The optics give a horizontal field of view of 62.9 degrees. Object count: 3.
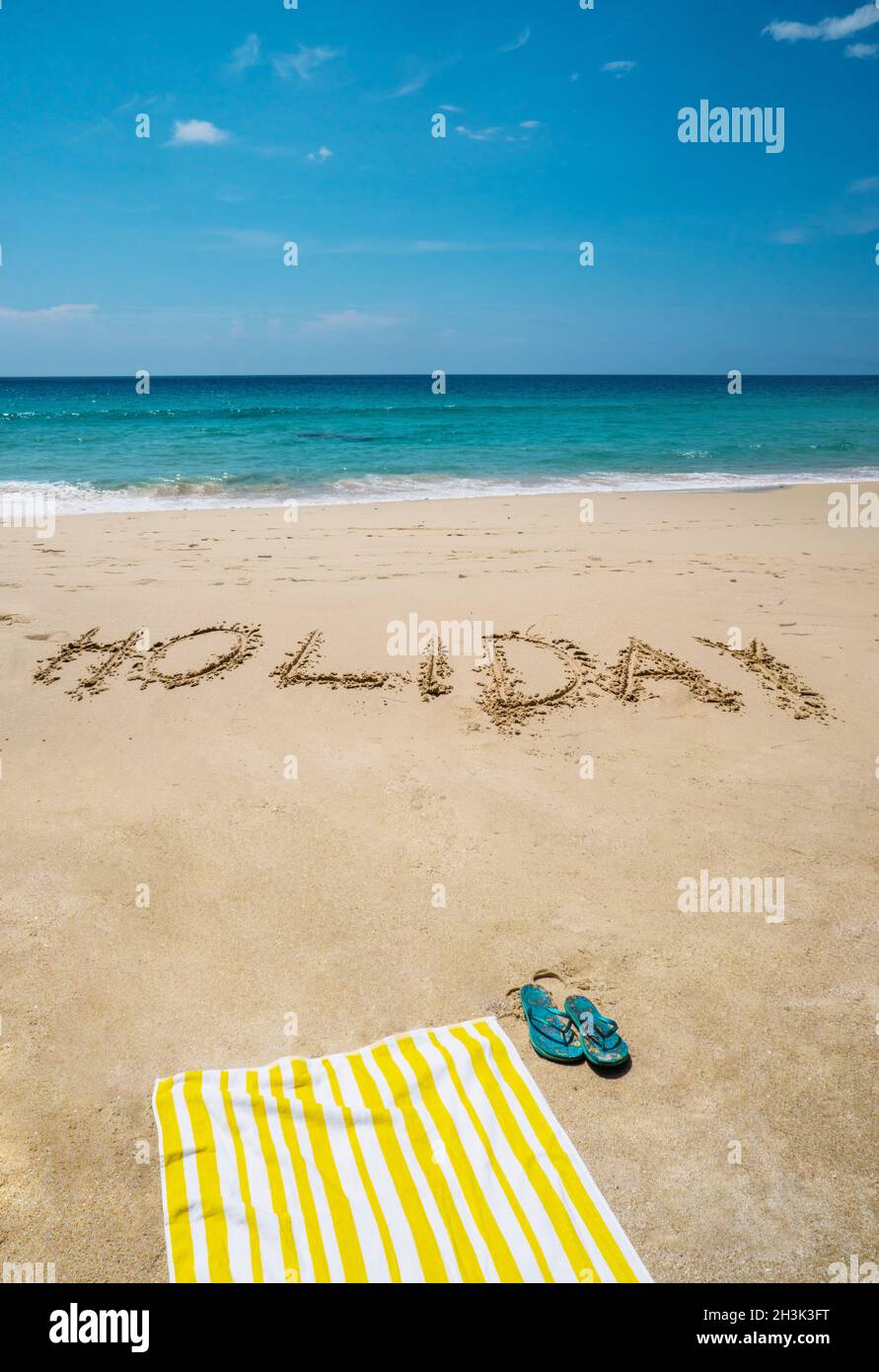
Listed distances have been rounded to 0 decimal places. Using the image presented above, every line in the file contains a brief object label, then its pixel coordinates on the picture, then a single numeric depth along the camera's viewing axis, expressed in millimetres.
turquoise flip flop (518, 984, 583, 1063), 3746
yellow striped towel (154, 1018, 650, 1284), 2857
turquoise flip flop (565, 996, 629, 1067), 3730
